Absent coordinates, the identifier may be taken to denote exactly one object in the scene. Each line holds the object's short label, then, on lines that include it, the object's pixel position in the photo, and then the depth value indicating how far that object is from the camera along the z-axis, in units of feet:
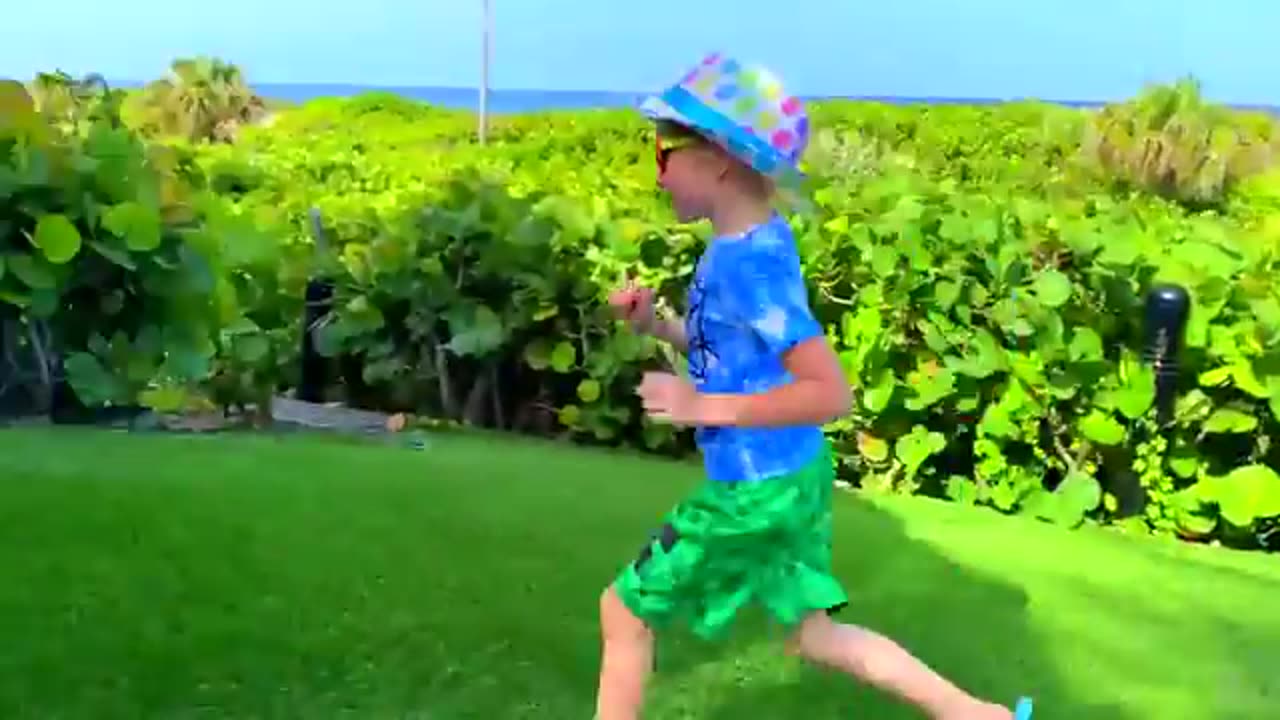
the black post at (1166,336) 16.70
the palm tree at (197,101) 67.72
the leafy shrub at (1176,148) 41.32
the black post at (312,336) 21.72
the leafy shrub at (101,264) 16.76
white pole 55.26
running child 8.16
